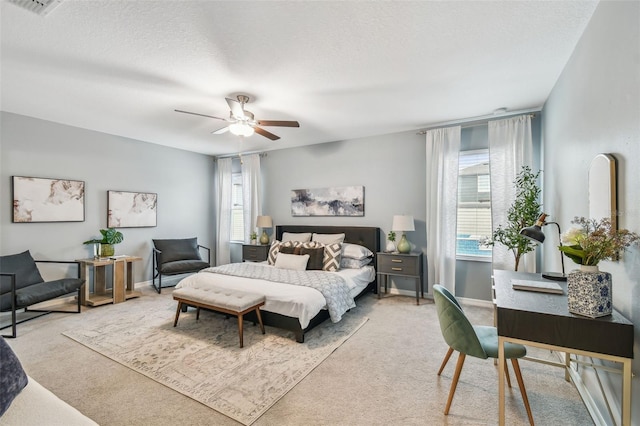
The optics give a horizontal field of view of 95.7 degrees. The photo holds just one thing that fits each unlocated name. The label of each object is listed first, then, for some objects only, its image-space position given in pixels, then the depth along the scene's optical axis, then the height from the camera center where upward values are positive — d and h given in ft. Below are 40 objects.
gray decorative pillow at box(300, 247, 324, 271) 13.98 -2.11
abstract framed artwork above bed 16.87 +0.77
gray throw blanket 10.74 -2.67
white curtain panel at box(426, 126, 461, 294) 13.87 +0.58
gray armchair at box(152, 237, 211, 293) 16.24 -2.65
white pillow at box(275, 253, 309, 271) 13.80 -2.31
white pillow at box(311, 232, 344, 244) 15.93 -1.37
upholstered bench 9.61 -3.02
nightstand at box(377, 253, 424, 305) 13.89 -2.58
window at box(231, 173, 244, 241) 21.30 +0.29
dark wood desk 4.46 -1.96
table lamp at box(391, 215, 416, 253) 14.21 -0.61
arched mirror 5.35 +0.50
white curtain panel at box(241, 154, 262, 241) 19.93 +1.59
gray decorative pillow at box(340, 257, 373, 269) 14.60 -2.52
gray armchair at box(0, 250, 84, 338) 10.31 -2.90
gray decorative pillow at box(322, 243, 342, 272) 13.99 -2.12
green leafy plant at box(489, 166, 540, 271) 10.91 -0.02
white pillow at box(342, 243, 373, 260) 14.78 -1.97
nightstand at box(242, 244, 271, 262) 18.25 -2.46
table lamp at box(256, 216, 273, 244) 18.79 -0.65
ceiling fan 10.02 +3.36
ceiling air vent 6.05 +4.45
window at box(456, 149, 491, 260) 13.60 +0.41
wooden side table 13.83 -3.35
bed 9.85 -3.00
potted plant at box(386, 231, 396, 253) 14.98 -1.52
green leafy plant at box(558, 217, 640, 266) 4.66 -0.49
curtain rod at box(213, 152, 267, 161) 20.07 +4.28
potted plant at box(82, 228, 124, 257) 14.56 -1.37
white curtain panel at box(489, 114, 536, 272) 12.35 +2.17
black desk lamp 6.81 -0.46
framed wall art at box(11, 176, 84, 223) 12.82 +0.69
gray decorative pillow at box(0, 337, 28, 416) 4.15 -2.51
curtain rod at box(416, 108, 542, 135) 12.47 +4.39
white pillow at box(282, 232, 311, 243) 16.98 -1.36
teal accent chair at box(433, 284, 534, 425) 6.13 -2.80
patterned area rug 7.14 -4.38
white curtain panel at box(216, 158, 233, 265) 21.04 -0.15
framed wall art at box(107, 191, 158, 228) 16.06 +0.30
